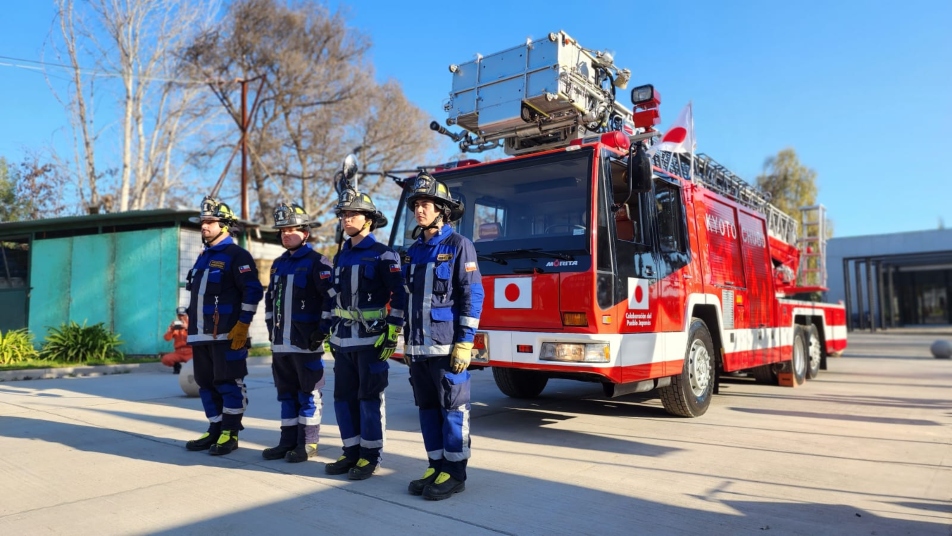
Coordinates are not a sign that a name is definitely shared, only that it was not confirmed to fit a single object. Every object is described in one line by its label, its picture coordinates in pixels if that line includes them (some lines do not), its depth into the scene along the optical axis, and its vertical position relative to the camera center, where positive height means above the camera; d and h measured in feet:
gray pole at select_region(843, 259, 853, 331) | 111.24 +4.71
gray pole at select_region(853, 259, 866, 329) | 111.14 +4.66
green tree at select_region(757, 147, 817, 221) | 120.78 +25.96
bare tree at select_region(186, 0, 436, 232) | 90.48 +33.02
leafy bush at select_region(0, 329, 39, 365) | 36.60 -1.58
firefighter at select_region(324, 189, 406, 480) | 14.06 -0.28
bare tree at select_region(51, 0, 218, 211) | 69.87 +24.27
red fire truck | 17.28 +2.49
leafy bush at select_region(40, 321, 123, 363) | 39.01 -1.41
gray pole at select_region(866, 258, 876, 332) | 107.84 +4.49
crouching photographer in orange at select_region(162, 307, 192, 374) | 33.55 -1.39
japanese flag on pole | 24.71 +7.15
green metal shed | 43.98 +3.54
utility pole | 63.21 +16.64
